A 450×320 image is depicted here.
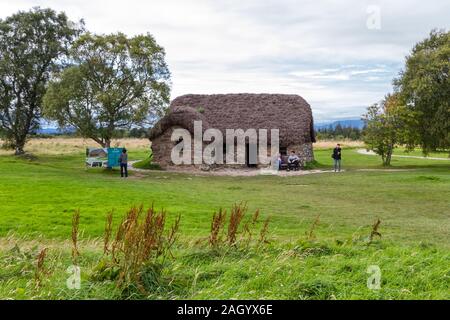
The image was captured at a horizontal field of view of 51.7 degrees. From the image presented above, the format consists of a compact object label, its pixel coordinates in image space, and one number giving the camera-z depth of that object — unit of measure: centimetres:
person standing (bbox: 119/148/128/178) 2744
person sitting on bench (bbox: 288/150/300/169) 3389
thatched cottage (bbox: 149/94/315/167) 3491
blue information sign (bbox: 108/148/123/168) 3106
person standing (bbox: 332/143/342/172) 3127
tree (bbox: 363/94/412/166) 3494
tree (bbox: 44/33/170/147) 3147
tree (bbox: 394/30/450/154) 3284
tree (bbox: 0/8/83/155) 4284
